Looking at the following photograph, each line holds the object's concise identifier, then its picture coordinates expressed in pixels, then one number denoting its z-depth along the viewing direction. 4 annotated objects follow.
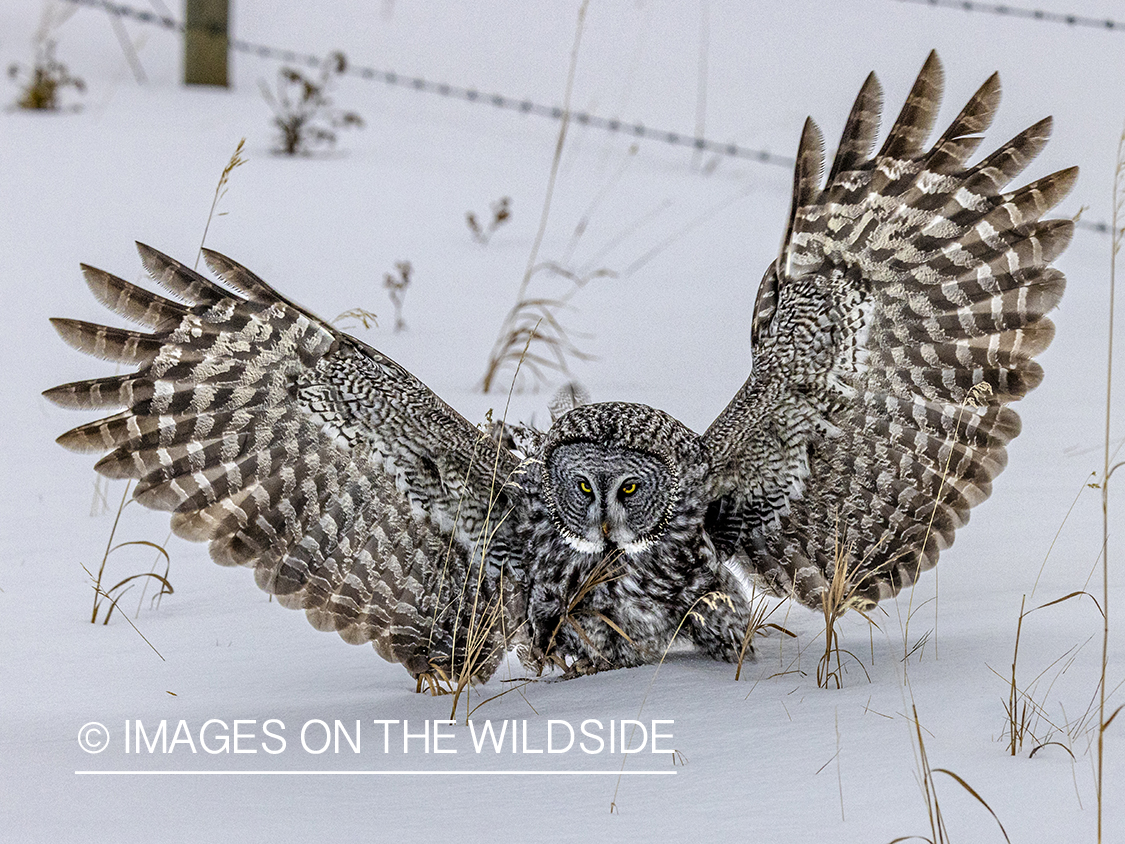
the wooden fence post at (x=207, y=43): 19.28
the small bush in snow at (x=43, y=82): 18.56
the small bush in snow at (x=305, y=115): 17.42
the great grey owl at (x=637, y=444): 6.50
